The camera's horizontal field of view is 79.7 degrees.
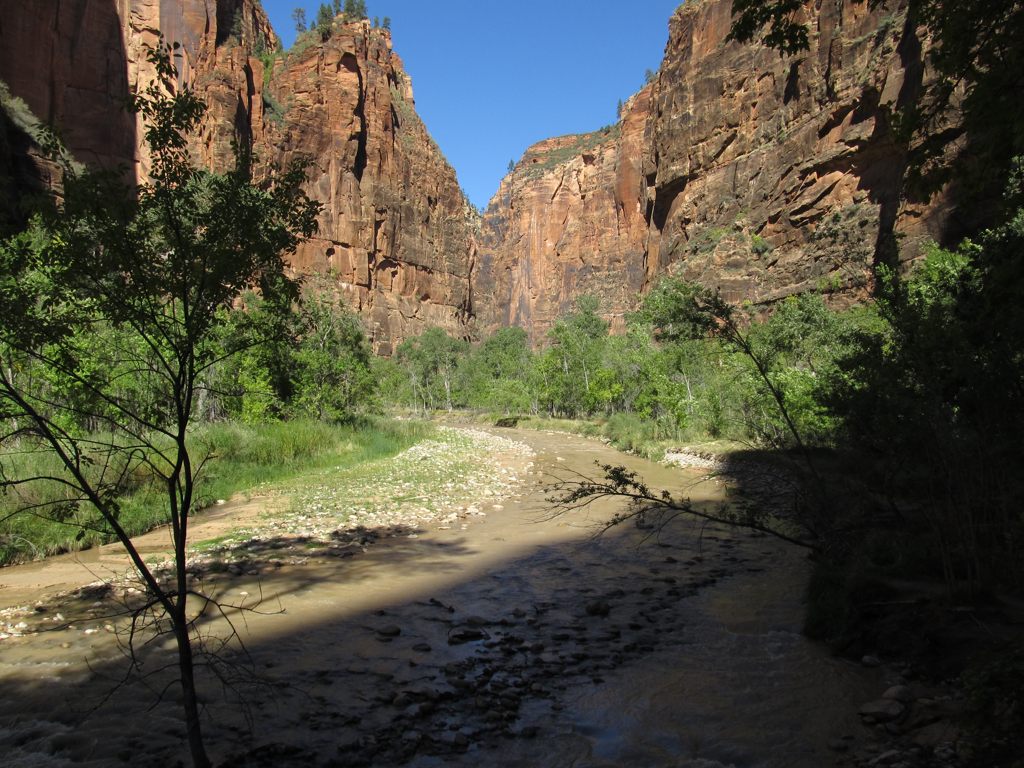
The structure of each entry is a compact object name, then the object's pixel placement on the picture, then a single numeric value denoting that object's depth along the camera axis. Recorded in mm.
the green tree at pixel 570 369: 46531
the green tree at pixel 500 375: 56562
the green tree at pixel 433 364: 72938
